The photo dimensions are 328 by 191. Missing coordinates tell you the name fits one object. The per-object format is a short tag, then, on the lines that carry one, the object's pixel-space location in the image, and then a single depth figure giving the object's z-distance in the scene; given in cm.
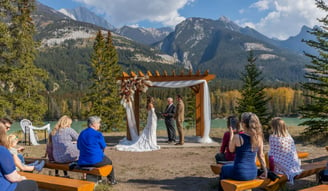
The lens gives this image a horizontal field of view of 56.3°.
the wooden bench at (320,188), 379
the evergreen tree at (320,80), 1198
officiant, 1099
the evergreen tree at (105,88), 2906
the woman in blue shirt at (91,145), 518
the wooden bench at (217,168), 498
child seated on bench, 400
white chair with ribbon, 1180
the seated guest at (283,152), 450
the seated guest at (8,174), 322
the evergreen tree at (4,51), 1371
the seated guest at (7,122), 493
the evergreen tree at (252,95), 1978
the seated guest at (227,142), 479
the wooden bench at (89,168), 512
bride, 1008
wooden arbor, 1146
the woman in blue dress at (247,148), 401
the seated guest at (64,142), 546
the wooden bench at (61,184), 392
